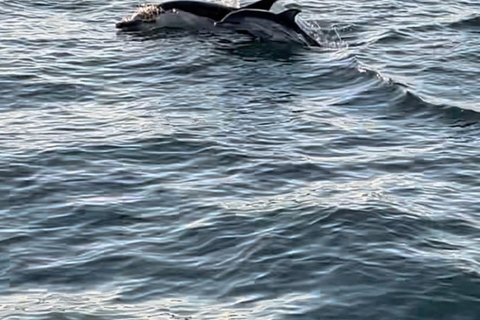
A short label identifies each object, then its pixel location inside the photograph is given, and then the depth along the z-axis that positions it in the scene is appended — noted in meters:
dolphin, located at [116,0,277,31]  26.30
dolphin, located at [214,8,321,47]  25.16
